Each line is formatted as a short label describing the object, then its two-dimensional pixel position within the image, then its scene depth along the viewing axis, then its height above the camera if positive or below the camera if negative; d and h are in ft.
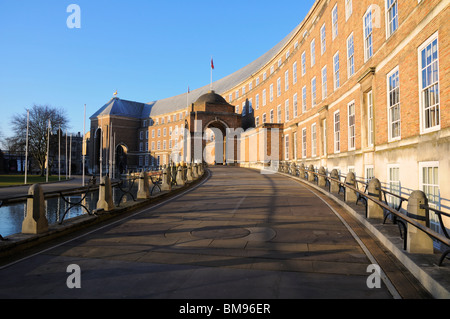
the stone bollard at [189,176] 65.41 -2.50
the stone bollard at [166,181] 49.90 -2.69
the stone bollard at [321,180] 49.89 -2.75
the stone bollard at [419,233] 15.65 -3.86
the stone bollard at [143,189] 39.91 -3.27
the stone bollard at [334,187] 41.83 -3.35
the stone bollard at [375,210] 24.81 -4.02
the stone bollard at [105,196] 30.55 -3.25
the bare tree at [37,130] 168.14 +22.16
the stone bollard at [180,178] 59.51 -2.63
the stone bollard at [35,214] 21.49 -3.59
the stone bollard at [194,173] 73.10 -1.94
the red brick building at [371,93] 27.43 +11.65
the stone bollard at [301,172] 68.53 -1.81
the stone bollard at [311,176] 62.43 -2.56
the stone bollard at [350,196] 34.01 -3.81
